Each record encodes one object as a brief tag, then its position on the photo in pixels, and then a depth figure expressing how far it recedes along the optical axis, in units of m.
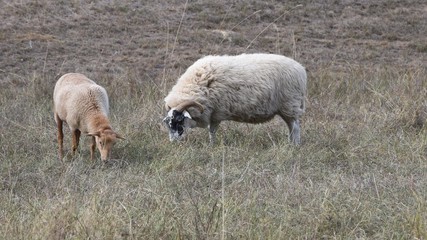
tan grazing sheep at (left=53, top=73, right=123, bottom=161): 15.87
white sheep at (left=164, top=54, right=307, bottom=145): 17.83
